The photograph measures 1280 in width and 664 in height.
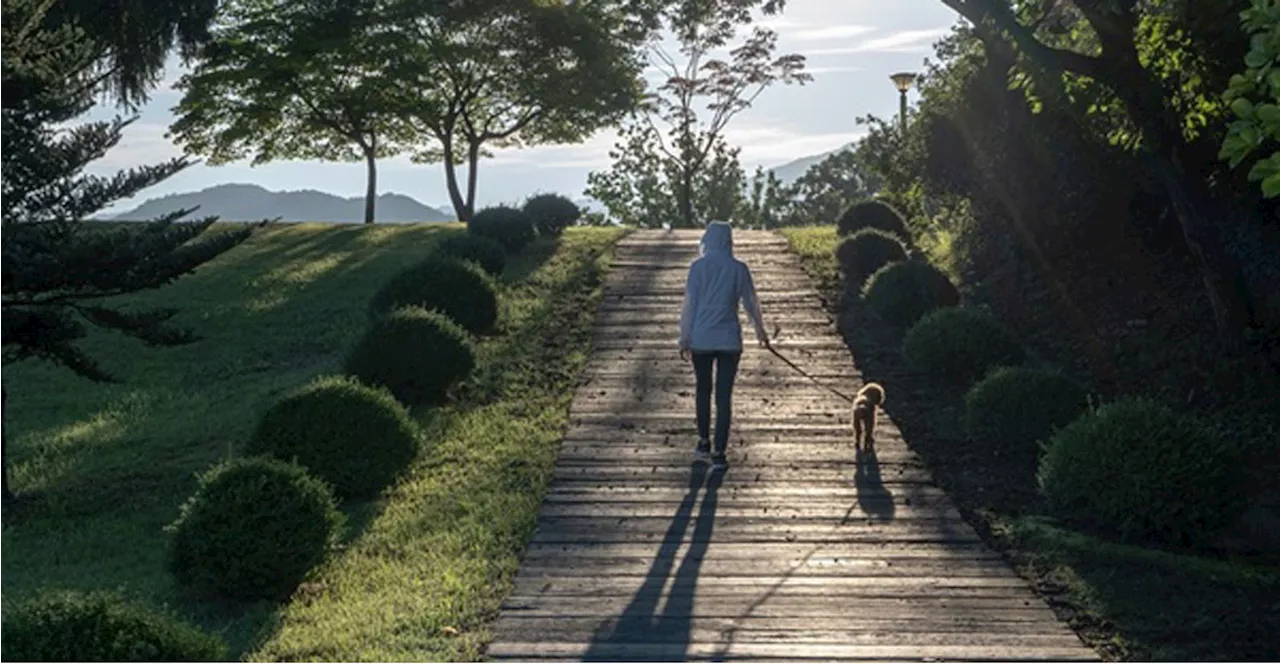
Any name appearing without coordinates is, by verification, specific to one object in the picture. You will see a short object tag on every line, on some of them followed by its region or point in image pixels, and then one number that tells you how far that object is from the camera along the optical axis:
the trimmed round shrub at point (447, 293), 17.58
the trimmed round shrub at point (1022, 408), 12.15
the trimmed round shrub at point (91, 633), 5.35
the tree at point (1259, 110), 5.97
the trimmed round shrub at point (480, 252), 22.00
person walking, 11.55
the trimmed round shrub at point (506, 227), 25.44
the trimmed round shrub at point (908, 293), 18.47
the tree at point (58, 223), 11.89
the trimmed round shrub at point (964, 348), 15.24
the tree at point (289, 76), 37.28
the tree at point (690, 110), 44.94
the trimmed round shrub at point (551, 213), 28.20
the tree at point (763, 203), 53.56
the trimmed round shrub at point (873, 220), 25.91
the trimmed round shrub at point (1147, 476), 9.62
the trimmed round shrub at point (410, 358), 14.40
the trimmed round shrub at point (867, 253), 22.36
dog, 12.15
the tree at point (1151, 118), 12.93
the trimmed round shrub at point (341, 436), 11.10
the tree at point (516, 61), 38.88
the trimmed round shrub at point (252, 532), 8.62
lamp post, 32.53
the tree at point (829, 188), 63.16
